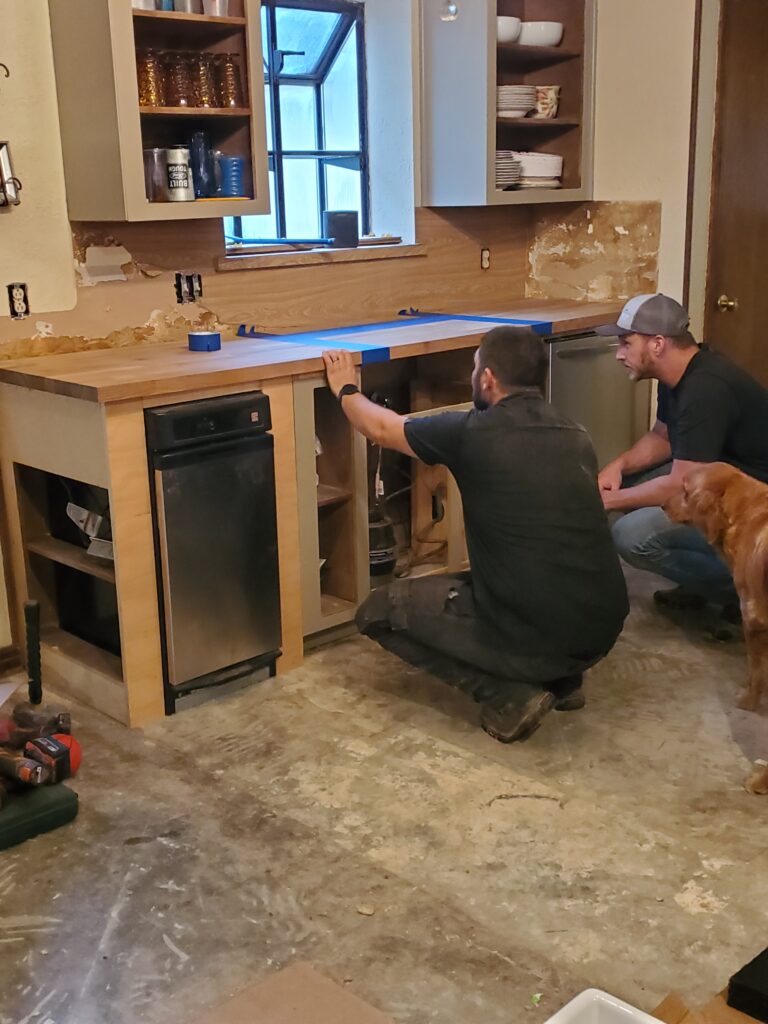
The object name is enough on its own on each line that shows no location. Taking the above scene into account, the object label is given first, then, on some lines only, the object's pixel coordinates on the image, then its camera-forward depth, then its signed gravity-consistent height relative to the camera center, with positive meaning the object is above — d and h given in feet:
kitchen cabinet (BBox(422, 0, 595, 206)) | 12.95 +1.51
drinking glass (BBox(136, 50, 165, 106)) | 10.20 +1.41
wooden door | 12.89 +0.28
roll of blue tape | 10.75 -1.06
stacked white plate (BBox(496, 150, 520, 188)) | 13.51 +0.69
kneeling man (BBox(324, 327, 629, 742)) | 8.54 -2.58
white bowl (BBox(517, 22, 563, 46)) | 13.52 +2.34
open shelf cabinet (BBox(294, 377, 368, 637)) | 10.43 -2.80
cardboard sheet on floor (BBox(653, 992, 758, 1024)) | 4.66 -3.37
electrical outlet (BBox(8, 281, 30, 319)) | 10.30 -0.59
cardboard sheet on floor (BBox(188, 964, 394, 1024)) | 5.93 -4.21
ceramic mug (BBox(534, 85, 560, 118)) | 13.85 +1.57
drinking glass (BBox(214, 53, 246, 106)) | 10.72 +1.47
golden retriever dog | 8.55 -2.45
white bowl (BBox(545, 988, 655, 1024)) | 4.67 -3.34
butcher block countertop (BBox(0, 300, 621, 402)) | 9.03 -1.16
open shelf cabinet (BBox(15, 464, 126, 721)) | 10.05 -3.45
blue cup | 10.85 +0.57
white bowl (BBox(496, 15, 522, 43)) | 13.10 +2.33
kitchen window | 12.82 +1.35
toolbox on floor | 7.77 -4.08
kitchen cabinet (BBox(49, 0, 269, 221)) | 9.78 +1.15
